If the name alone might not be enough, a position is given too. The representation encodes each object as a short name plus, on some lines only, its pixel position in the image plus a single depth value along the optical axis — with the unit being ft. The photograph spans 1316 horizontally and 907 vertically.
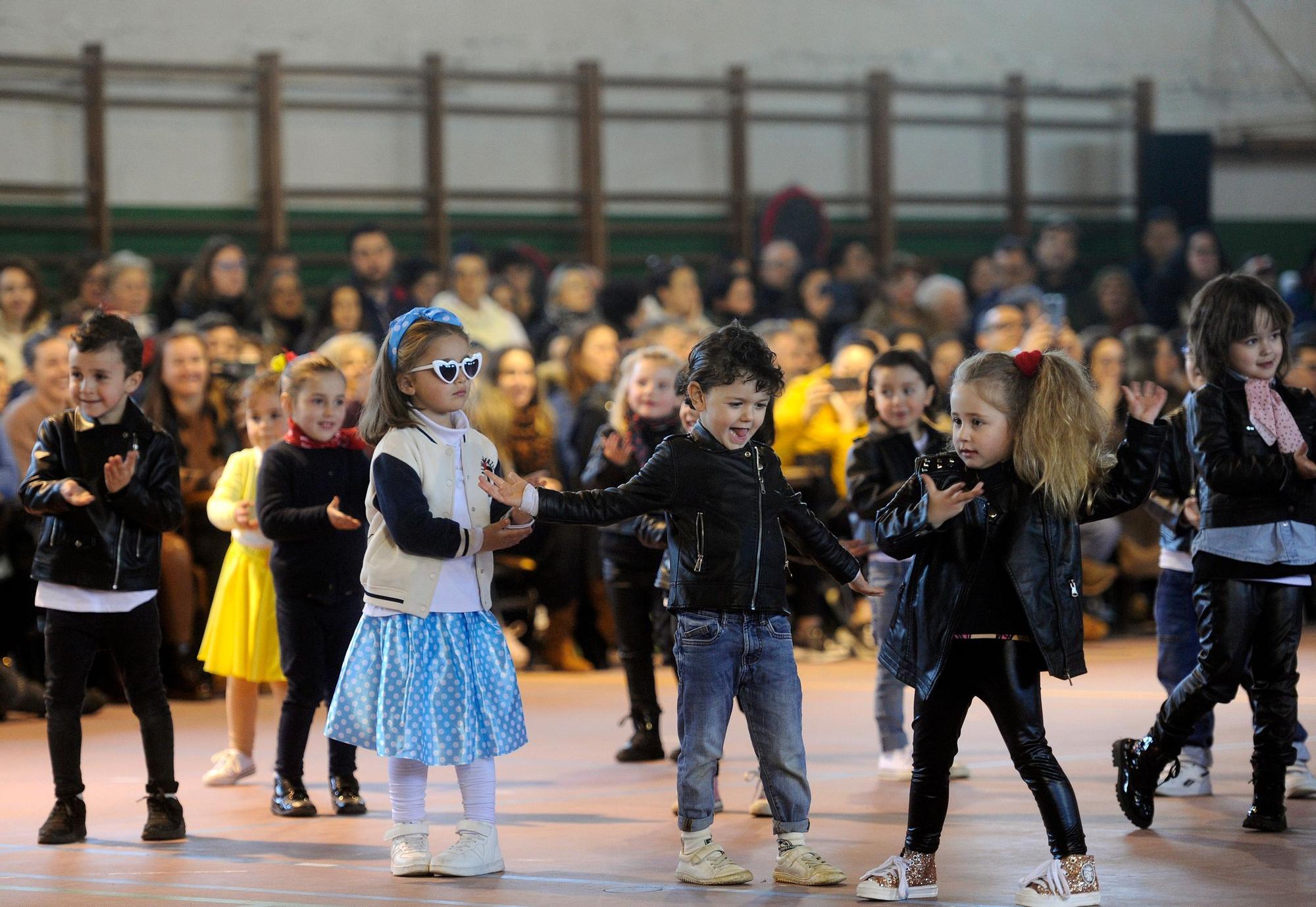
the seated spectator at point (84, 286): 57.31
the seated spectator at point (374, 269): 65.46
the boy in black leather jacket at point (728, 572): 26.02
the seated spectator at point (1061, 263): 83.51
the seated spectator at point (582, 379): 54.95
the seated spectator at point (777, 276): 75.35
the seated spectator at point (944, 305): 72.33
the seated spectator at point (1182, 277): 80.69
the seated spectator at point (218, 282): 61.82
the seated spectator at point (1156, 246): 85.61
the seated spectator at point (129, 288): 57.31
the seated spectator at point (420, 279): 68.49
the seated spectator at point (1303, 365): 51.90
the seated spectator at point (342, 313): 60.80
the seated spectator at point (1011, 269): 80.89
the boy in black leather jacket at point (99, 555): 29.73
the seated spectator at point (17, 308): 56.29
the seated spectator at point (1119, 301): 78.28
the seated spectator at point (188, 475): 47.91
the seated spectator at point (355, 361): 47.98
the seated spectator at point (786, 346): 57.21
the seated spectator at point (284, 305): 63.67
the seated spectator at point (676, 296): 69.51
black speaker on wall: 93.35
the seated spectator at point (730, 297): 71.61
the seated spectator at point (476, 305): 65.16
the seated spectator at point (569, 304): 67.05
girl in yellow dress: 35.17
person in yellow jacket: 54.39
